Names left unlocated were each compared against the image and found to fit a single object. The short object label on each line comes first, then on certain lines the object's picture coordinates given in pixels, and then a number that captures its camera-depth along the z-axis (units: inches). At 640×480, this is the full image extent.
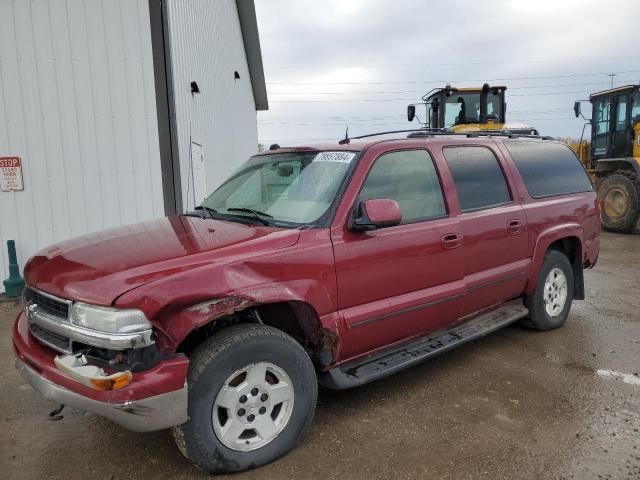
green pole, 256.4
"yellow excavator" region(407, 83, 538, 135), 480.1
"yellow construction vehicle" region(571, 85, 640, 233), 460.8
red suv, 98.3
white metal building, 262.4
